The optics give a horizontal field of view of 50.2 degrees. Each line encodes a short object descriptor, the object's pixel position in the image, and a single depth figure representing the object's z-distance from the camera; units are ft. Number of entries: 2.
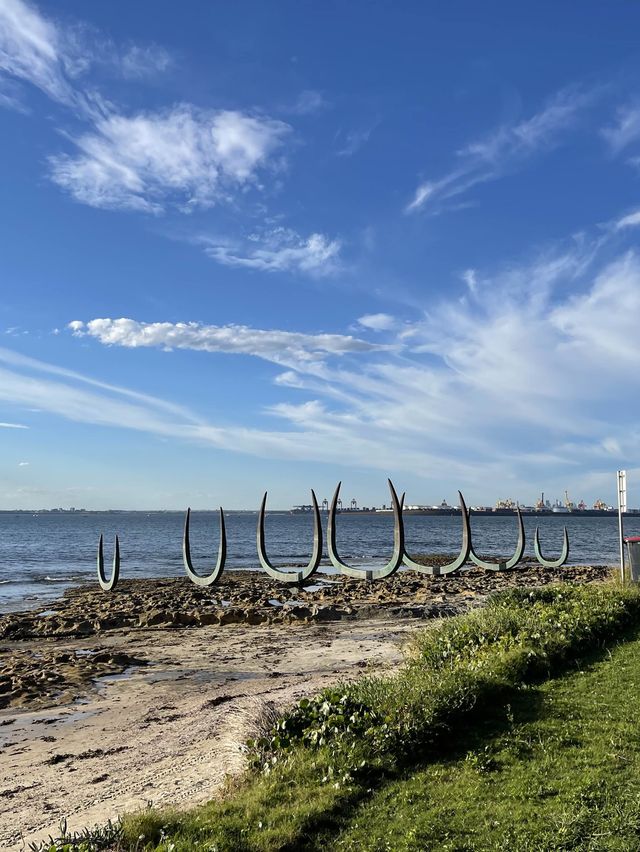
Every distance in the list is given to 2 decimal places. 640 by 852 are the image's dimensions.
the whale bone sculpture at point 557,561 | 108.37
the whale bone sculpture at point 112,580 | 85.51
